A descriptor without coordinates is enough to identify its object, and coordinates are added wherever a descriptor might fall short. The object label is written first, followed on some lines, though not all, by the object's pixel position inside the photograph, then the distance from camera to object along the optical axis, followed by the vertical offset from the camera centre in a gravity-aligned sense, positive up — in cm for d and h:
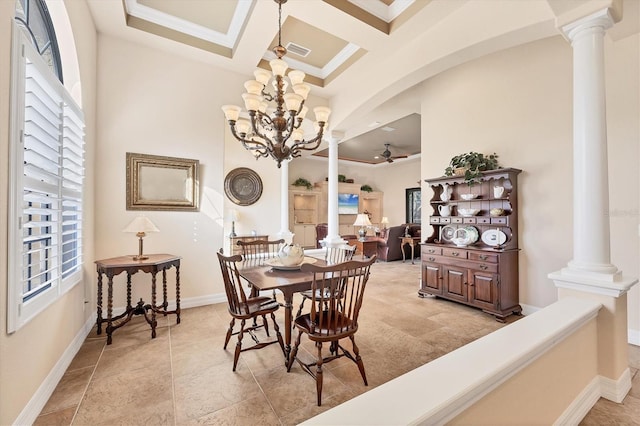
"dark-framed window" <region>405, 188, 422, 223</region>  1003 +45
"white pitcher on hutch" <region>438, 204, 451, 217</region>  427 +10
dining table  219 -52
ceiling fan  811 +187
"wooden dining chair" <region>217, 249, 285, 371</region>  227 -79
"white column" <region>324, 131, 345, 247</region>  516 +43
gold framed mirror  344 +44
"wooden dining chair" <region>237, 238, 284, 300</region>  355 -49
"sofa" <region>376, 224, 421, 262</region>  775 -70
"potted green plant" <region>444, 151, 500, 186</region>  381 +72
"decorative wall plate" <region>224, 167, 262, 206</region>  671 +76
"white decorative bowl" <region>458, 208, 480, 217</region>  395 +6
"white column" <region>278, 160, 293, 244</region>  615 +32
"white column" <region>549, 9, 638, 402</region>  197 +0
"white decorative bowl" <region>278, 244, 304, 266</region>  277 -38
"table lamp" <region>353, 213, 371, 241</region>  736 -11
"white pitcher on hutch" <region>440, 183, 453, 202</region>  429 +37
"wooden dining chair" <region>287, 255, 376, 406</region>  189 -79
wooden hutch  349 -45
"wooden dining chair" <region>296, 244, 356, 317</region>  301 -48
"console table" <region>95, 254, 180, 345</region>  281 -59
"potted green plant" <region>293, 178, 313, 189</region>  942 +115
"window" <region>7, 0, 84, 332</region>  154 +33
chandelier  253 +100
